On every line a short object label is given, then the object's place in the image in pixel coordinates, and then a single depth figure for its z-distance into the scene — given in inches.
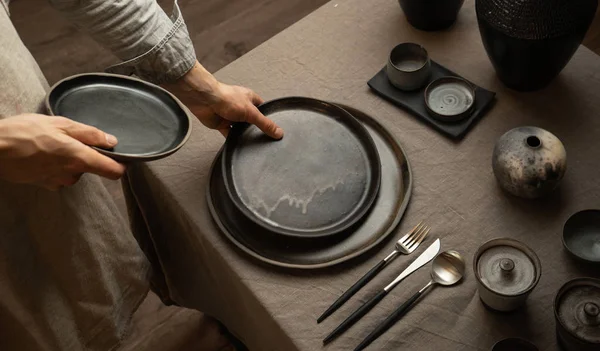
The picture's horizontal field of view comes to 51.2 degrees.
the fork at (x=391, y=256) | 34.7
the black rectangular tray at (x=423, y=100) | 41.0
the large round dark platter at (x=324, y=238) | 36.3
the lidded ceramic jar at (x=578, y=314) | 29.8
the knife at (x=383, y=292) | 33.9
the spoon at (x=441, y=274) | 34.1
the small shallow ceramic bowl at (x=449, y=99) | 41.1
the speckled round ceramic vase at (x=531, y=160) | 35.3
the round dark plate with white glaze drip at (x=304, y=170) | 36.8
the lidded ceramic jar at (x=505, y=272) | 32.4
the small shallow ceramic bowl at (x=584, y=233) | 35.3
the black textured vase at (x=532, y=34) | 37.0
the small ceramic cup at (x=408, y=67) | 42.2
